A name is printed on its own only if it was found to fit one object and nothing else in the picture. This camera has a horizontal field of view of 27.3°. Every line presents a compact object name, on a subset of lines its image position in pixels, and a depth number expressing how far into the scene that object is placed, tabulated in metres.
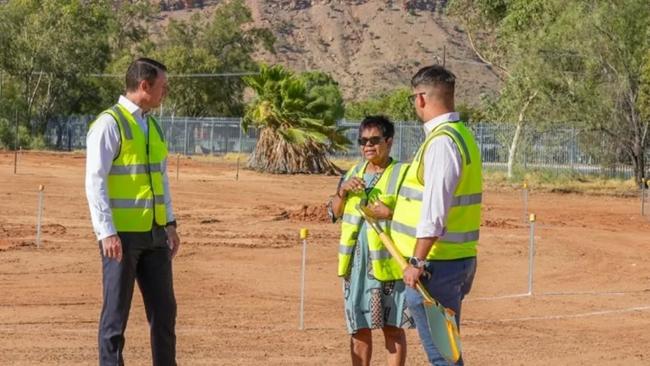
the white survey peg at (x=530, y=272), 15.52
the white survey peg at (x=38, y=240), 20.27
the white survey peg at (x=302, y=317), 12.71
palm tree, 47.66
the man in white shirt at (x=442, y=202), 7.05
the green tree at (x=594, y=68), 39.56
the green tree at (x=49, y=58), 72.19
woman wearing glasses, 8.45
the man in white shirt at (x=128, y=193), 7.91
